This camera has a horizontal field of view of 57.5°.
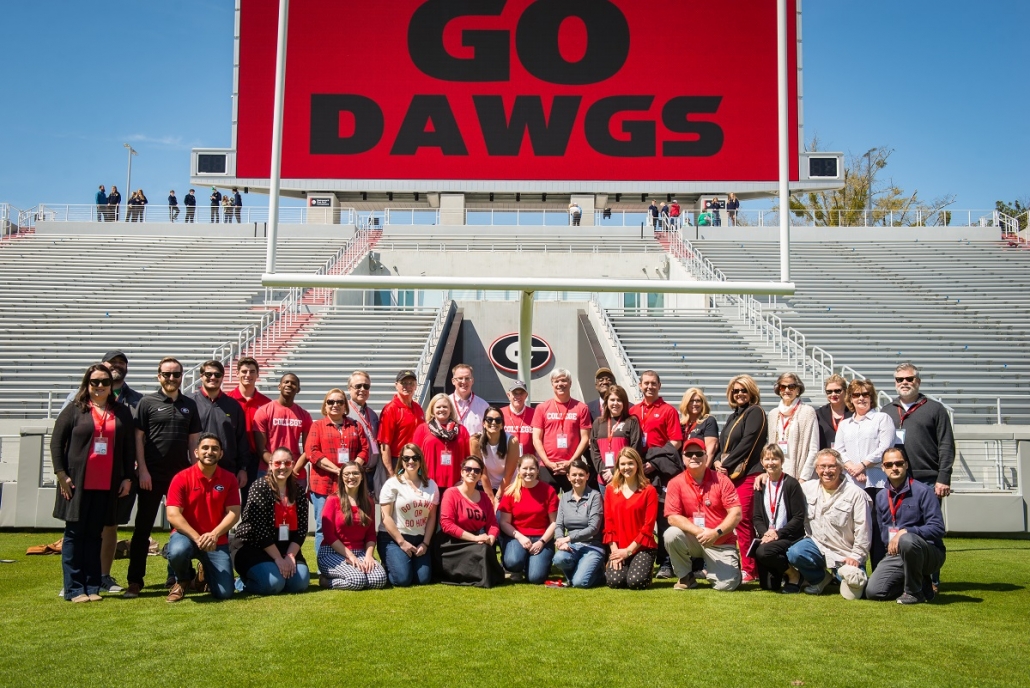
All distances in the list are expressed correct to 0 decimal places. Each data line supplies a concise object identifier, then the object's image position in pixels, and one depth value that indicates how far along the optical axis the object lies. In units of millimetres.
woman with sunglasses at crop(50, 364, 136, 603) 5219
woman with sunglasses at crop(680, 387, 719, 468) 6395
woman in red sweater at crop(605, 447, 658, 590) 5797
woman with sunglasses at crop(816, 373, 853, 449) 6434
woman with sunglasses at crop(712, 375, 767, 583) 6176
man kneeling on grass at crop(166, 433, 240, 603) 5301
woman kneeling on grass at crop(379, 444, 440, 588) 5844
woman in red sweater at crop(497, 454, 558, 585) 6000
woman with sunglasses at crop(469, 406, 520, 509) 6410
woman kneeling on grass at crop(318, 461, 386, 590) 5660
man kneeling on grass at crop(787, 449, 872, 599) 5598
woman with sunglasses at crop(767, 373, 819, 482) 6238
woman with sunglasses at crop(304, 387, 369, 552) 6355
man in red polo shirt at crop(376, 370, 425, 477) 6590
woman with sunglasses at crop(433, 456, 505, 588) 5793
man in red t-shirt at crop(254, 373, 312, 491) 6445
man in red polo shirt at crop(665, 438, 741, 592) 5734
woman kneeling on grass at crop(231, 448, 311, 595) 5484
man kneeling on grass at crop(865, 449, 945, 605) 5312
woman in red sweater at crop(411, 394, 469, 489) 6355
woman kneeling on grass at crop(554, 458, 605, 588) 5844
